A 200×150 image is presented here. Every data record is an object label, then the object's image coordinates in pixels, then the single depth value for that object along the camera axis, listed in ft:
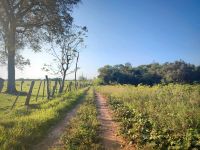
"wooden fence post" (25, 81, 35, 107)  29.79
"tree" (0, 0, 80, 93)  52.59
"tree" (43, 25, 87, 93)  77.99
